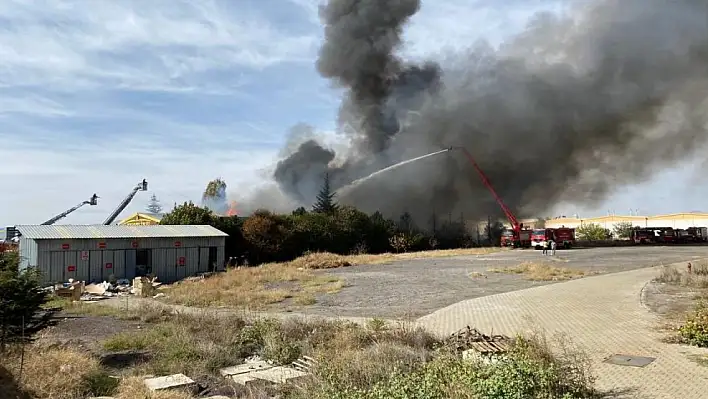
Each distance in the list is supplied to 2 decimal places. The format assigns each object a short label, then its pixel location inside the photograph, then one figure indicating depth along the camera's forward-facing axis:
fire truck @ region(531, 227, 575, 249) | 51.41
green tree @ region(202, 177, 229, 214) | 80.72
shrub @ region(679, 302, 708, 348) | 10.53
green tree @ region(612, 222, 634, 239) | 76.14
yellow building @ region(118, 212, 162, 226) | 57.94
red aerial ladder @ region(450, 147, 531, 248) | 54.34
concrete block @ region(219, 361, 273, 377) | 9.79
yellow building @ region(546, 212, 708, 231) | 91.38
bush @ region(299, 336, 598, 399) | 6.11
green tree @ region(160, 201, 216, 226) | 39.19
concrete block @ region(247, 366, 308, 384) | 8.82
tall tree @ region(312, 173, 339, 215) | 60.00
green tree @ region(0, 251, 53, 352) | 9.89
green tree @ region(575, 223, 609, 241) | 70.06
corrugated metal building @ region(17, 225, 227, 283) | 27.75
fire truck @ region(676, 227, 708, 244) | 62.72
